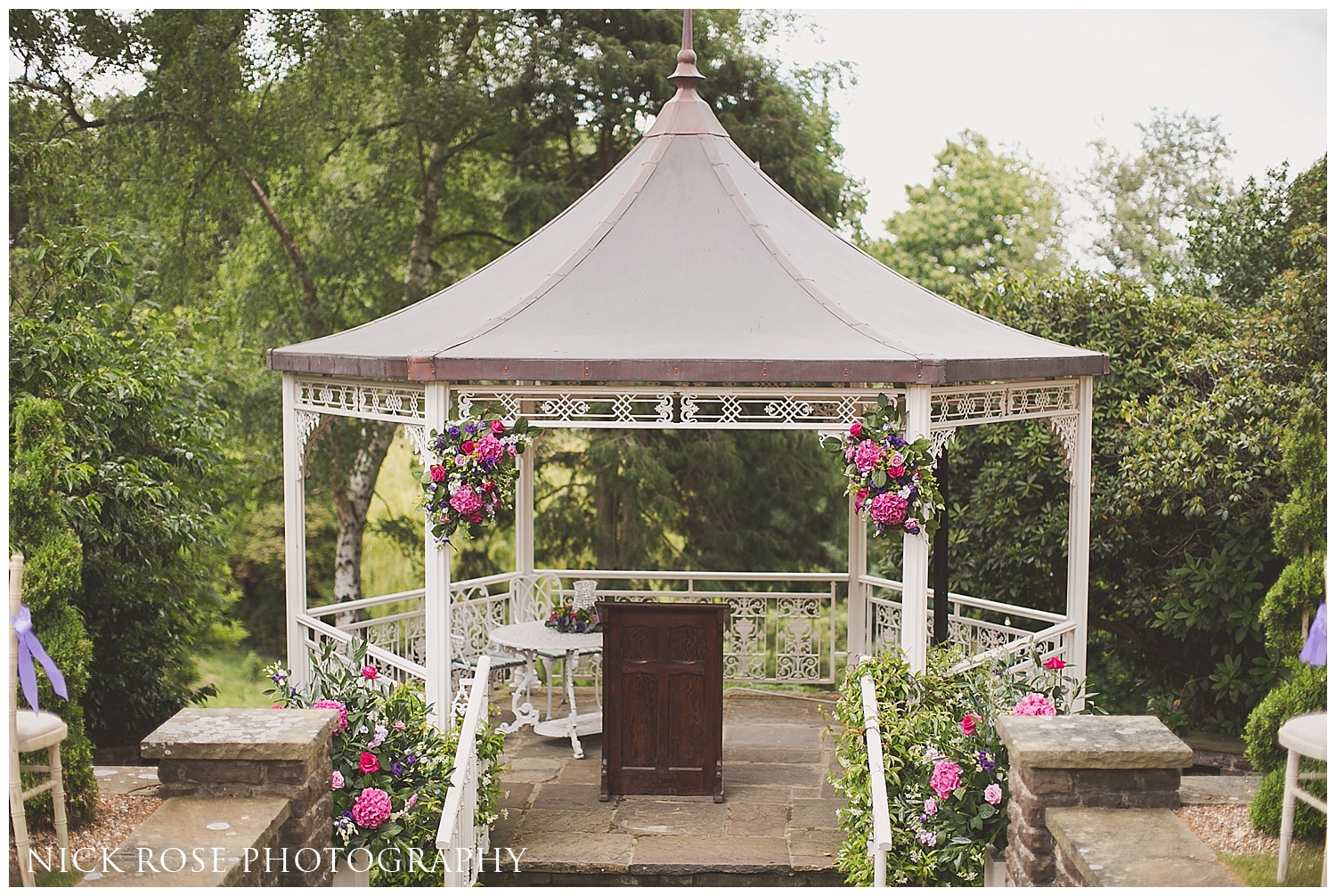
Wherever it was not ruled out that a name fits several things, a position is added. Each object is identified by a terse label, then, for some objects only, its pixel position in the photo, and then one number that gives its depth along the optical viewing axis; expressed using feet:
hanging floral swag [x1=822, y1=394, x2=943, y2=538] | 19.70
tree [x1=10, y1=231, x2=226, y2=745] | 24.79
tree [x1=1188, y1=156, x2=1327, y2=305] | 34.17
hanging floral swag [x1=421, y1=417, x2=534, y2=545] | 20.03
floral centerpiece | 26.20
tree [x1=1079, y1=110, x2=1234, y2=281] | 70.08
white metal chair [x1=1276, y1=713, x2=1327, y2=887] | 12.80
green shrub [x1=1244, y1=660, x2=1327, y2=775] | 15.10
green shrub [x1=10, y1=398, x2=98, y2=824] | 15.35
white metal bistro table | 24.85
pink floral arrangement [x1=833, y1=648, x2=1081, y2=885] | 16.93
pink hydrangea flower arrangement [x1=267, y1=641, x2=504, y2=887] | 16.97
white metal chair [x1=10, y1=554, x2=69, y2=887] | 12.85
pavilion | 19.90
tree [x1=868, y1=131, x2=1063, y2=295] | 74.08
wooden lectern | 21.61
